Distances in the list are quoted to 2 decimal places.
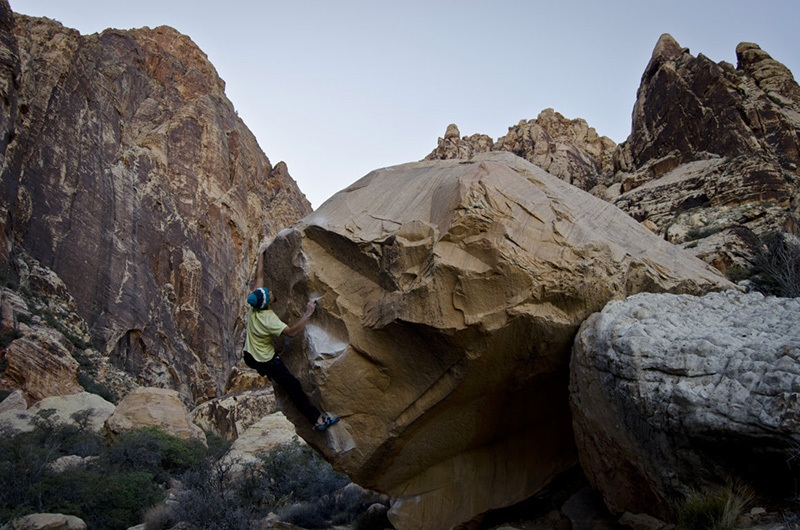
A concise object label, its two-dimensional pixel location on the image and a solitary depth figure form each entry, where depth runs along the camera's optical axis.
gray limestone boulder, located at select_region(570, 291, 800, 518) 3.66
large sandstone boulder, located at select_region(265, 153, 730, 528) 5.57
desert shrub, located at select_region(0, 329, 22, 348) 26.31
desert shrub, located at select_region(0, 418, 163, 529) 9.67
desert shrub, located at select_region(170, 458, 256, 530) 6.59
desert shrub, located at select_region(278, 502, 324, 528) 8.57
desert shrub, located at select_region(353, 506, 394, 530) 8.16
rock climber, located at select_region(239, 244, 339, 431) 6.11
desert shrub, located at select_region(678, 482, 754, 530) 3.66
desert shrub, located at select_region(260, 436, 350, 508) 11.30
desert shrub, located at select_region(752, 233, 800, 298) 9.80
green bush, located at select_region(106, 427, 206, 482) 15.05
